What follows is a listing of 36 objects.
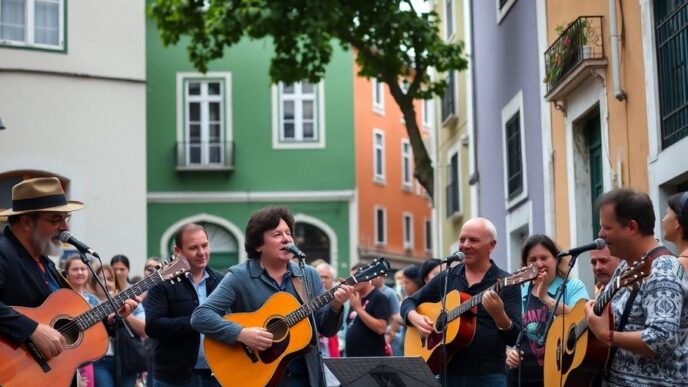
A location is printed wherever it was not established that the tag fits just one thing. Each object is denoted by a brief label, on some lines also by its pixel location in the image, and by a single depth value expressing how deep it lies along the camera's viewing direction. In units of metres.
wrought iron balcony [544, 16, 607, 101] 17.12
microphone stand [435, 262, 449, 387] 10.02
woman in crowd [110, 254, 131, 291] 15.84
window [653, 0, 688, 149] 14.43
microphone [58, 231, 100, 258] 9.40
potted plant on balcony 17.23
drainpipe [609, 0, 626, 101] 16.25
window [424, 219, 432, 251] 53.91
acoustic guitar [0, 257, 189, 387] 9.06
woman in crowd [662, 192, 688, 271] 7.58
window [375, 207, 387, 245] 49.25
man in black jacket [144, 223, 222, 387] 10.82
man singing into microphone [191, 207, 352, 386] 9.78
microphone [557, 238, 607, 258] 8.20
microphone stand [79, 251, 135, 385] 9.47
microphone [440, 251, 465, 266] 10.08
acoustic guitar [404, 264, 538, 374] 9.91
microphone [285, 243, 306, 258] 9.43
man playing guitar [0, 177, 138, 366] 9.04
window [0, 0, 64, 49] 28.88
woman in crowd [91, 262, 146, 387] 13.78
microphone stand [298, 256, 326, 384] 9.62
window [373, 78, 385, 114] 49.60
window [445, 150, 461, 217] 30.08
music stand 9.77
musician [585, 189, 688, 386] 7.38
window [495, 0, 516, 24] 22.73
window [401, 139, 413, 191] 52.22
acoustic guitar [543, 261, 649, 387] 7.65
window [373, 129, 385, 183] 49.22
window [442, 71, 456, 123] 29.53
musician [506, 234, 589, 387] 10.62
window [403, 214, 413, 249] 52.19
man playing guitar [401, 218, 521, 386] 10.23
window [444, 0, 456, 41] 30.02
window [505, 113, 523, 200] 22.39
